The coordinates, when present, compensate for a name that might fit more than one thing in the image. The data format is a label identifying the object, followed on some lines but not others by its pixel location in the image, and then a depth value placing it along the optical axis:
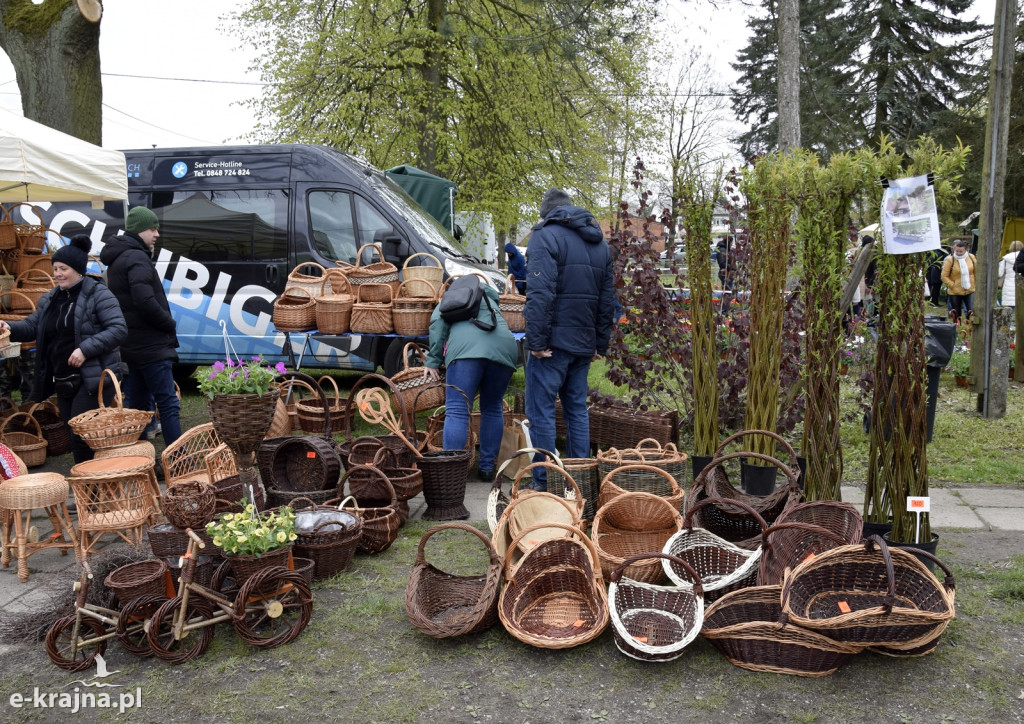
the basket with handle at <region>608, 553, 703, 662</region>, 3.07
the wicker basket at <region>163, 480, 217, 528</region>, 3.78
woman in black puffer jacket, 5.21
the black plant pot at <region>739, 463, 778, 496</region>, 4.81
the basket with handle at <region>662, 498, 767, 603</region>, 3.63
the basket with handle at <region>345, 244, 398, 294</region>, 7.07
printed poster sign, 3.54
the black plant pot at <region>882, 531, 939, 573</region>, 3.71
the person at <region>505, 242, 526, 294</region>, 12.46
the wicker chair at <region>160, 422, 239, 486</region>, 4.56
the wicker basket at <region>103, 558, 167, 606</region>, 3.26
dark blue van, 8.20
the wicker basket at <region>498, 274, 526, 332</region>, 6.72
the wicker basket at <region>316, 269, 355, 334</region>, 6.85
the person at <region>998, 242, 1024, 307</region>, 11.18
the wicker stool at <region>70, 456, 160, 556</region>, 4.16
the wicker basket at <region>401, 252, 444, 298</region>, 6.96
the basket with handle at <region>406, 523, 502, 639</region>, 3.29
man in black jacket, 5.70
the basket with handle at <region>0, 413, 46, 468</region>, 6.16
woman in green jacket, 5.33
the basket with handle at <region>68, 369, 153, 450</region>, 4.73
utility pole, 7.41
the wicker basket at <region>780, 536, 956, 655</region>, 2.89
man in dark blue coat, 5.00
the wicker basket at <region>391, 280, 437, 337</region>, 6.81
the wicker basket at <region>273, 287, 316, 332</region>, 6.95
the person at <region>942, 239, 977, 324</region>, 13.19
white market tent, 5.06
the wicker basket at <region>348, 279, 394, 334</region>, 6.85
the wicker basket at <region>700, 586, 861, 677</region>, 3.00
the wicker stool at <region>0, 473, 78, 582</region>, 4.05
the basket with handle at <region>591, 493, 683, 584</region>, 4.09
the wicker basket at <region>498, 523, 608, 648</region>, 3.35
